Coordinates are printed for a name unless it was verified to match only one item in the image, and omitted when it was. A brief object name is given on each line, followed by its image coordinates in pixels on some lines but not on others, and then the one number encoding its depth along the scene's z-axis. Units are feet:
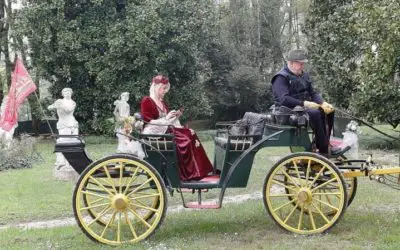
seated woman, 19.90
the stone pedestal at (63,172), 38.20
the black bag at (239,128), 20.47
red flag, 36.29
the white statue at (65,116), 39.99
